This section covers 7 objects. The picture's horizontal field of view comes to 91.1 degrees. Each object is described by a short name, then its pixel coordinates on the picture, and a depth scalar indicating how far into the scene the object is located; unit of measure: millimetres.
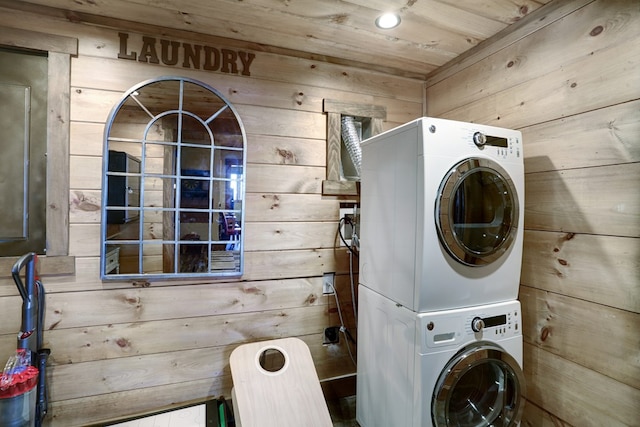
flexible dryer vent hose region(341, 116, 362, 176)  2061
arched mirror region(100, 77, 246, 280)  1678
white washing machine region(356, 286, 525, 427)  1305
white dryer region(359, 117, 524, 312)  1297
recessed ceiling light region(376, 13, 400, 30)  1593
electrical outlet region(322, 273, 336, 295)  2088
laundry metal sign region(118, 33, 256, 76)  1683
